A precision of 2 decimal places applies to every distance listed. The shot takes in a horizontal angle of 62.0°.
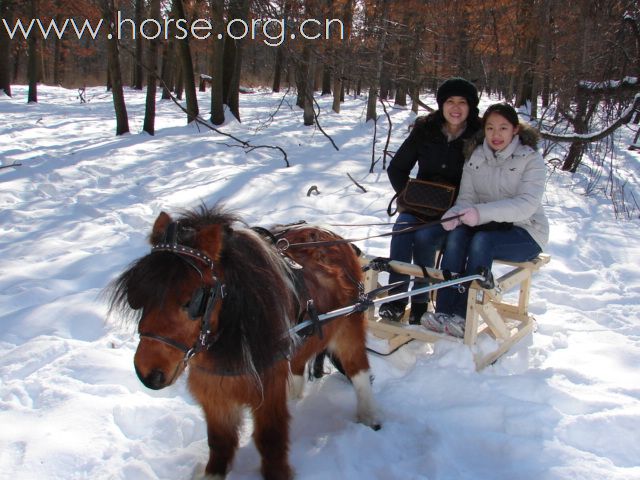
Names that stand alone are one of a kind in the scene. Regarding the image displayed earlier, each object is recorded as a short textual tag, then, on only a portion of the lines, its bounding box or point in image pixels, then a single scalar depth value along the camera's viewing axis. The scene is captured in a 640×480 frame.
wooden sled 3.34
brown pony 1.79
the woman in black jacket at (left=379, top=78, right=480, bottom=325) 3.72
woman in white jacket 3.40
